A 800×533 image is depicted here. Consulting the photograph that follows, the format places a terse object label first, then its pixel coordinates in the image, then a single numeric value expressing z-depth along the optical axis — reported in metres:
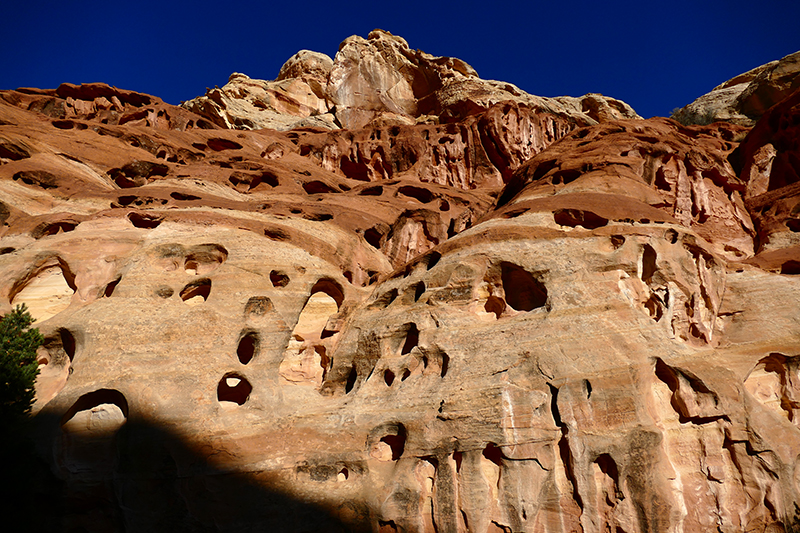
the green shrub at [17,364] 9.06
